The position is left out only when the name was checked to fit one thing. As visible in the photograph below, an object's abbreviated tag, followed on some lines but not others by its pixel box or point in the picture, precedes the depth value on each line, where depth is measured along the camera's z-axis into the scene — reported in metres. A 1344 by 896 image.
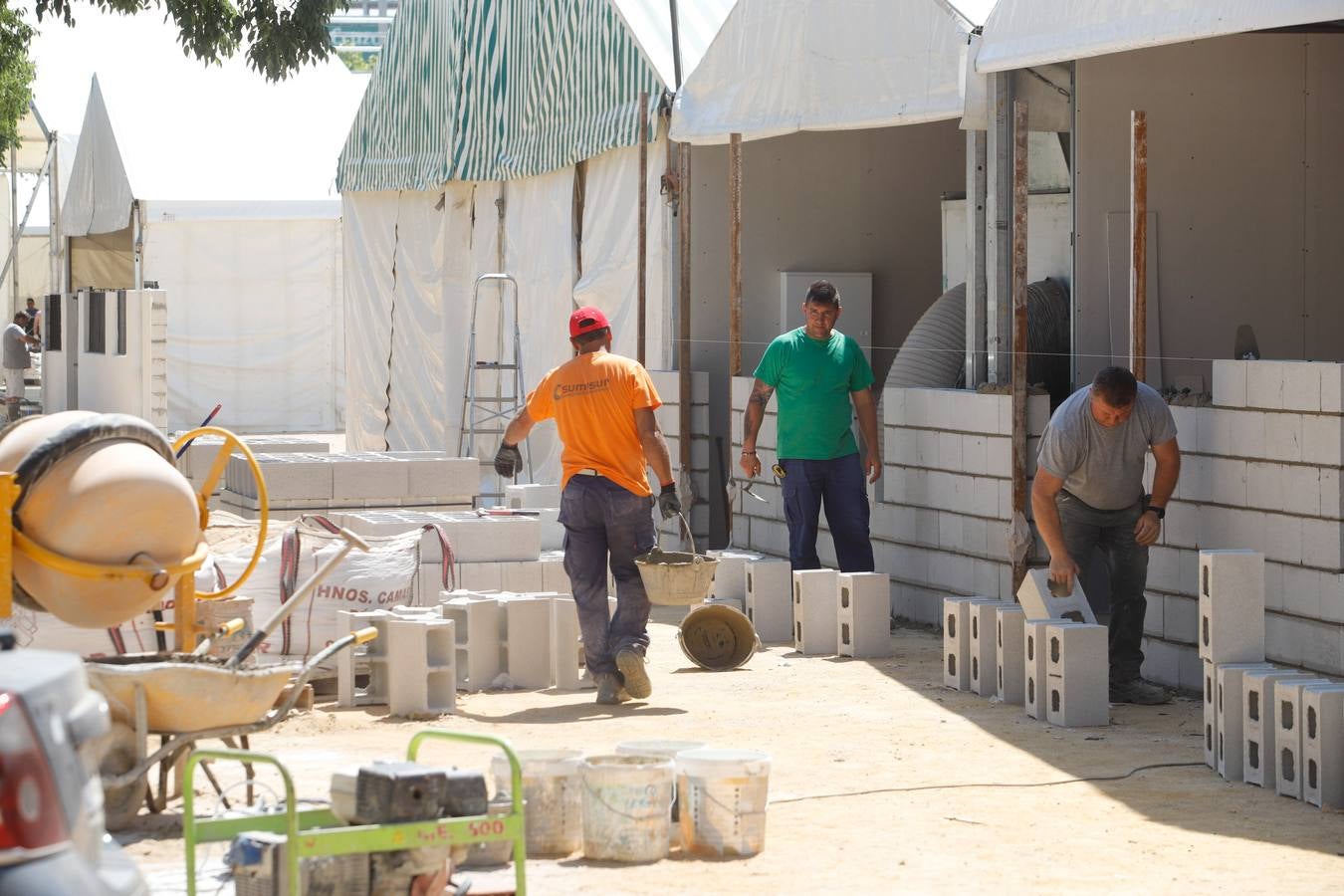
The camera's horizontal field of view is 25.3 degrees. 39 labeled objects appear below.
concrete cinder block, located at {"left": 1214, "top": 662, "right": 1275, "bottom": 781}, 11.06
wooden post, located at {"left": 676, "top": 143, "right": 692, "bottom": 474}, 21.23
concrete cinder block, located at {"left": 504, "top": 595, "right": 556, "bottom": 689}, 14.18
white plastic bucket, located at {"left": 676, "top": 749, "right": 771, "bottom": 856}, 9.24
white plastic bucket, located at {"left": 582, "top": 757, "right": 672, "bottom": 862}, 9.14
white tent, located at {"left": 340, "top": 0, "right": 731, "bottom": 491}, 23.04
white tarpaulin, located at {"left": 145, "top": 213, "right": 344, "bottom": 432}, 44.27
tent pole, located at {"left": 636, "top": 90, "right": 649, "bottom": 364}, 21.83
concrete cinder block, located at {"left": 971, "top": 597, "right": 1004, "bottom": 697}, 13.96
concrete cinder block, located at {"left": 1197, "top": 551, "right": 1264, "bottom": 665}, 11.33
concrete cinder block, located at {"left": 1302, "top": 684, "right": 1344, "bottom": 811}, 10.18
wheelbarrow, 9.47
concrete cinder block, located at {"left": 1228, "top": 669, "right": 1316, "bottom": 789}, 10.77
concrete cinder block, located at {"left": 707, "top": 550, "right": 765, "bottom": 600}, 17.62
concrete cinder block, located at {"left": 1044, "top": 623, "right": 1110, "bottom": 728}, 12.66
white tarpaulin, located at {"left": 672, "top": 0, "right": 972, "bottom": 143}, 17.46
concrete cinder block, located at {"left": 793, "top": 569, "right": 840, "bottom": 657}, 16.13
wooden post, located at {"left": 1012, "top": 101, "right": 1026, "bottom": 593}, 15.69
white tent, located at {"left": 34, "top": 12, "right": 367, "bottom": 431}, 43.38
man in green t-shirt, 16.92
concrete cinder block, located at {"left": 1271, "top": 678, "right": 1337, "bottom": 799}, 10.48
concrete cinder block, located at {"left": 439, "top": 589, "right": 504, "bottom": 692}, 14.13
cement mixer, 9.51
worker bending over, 13.29
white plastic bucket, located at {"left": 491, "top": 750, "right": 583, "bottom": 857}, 9.32
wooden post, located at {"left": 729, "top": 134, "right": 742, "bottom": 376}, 19.95
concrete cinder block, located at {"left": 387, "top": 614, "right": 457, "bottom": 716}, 13.01
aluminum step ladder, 25.75
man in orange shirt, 13.56
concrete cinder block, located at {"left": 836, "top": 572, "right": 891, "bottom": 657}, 15.85
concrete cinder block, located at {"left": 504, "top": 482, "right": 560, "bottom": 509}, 20.40
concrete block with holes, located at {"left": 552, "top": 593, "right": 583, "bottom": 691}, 14.17
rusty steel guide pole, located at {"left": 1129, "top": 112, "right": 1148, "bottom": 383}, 14.03
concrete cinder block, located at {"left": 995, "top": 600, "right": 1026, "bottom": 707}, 13.62
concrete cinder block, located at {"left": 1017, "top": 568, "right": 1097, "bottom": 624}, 13.39
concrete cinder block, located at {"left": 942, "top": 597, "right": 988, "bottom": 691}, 14.17
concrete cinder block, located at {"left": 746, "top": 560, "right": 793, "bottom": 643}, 17.13
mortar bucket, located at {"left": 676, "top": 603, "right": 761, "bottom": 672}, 15.42
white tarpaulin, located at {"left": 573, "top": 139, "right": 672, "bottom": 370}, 22.24
